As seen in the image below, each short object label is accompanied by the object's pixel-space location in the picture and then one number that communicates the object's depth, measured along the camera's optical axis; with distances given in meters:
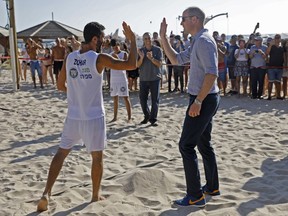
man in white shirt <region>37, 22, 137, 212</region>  2.53
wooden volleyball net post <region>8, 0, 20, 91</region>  9.30
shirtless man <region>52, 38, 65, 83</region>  9.90
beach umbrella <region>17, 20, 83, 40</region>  16.31
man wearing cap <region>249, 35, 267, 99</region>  7.88
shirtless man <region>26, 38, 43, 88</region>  10.12
